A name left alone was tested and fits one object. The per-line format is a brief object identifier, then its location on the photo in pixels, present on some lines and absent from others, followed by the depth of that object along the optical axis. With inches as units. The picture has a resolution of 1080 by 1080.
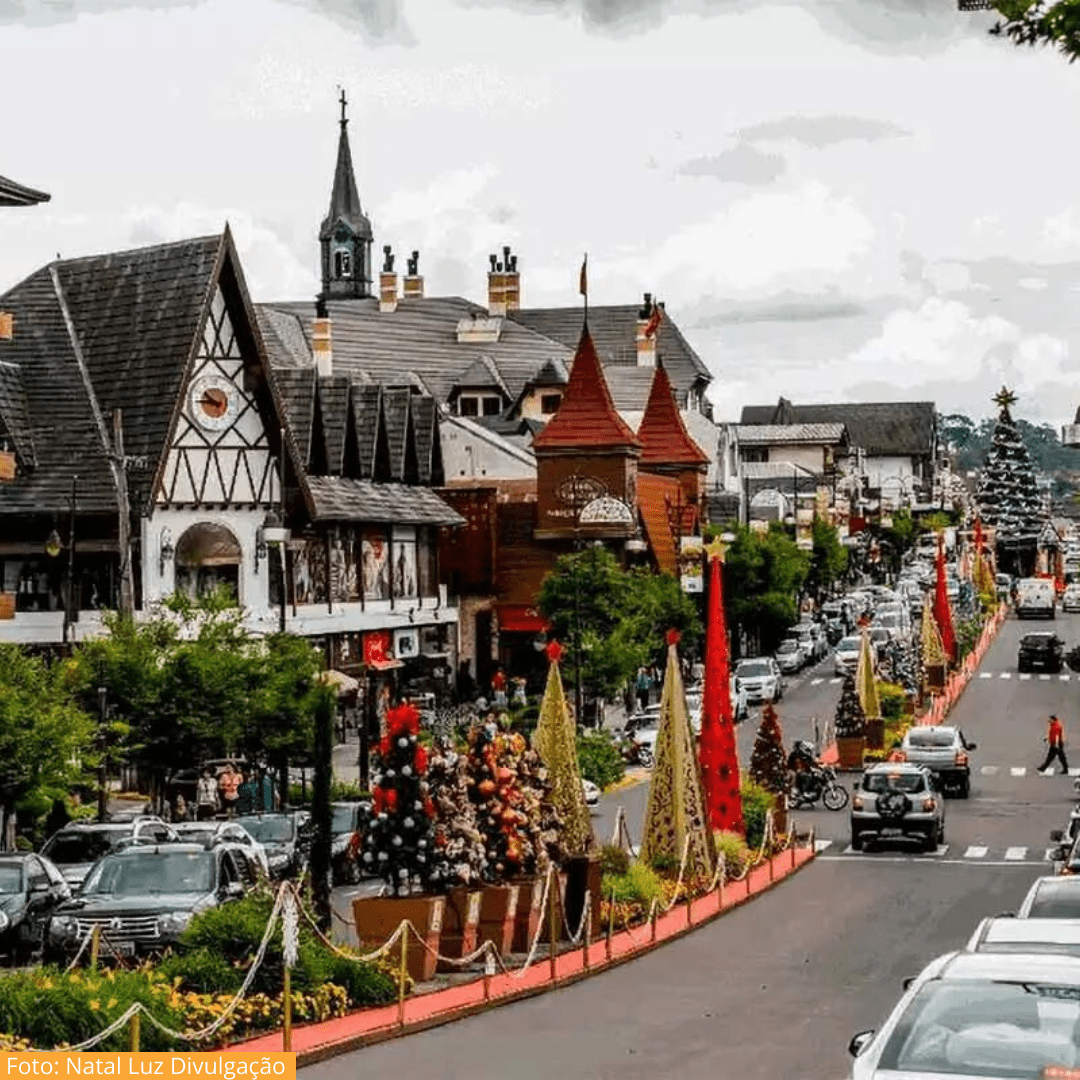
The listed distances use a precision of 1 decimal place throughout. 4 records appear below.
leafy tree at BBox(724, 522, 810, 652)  3484.3
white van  4840.1
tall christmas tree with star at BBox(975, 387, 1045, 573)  7101.4
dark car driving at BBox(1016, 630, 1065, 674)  3513.8
